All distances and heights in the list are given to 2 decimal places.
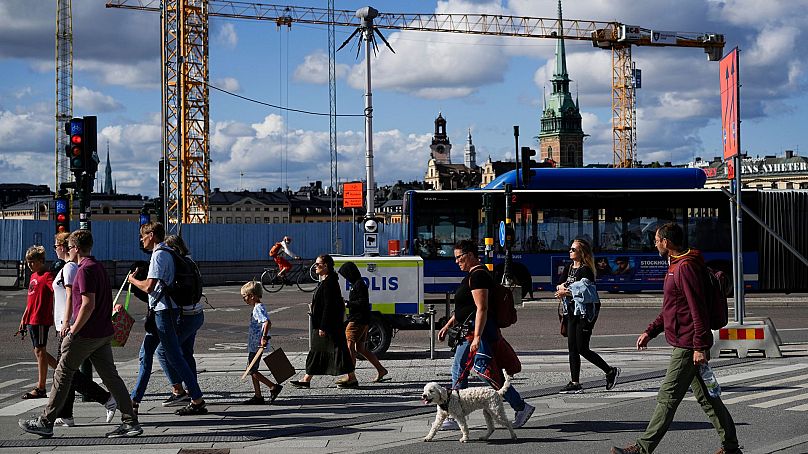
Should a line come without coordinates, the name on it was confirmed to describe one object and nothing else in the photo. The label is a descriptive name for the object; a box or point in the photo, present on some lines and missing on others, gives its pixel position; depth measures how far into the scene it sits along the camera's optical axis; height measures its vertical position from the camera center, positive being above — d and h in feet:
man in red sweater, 24.22 -2.71
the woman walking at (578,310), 35.58 -2.74
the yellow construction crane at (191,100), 238.07 +32.05
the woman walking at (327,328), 37.27 -3.37
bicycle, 105.50 -4.61
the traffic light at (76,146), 48.91 +4.44
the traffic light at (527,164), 89.40 +5.89
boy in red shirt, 36.86 -2.67
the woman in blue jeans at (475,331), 29.19 -2.81
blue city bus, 89.25 +0.63
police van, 46.98 -2.78
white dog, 27.99 -4.69
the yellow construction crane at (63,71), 354.95 +59.81
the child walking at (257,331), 34.81 -3.22
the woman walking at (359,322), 39.91 -3.43
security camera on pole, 92.58 +10.08
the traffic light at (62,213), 55.88 +1.44
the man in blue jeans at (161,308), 31.50 -2.17
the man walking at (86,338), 27.91 -2.72
